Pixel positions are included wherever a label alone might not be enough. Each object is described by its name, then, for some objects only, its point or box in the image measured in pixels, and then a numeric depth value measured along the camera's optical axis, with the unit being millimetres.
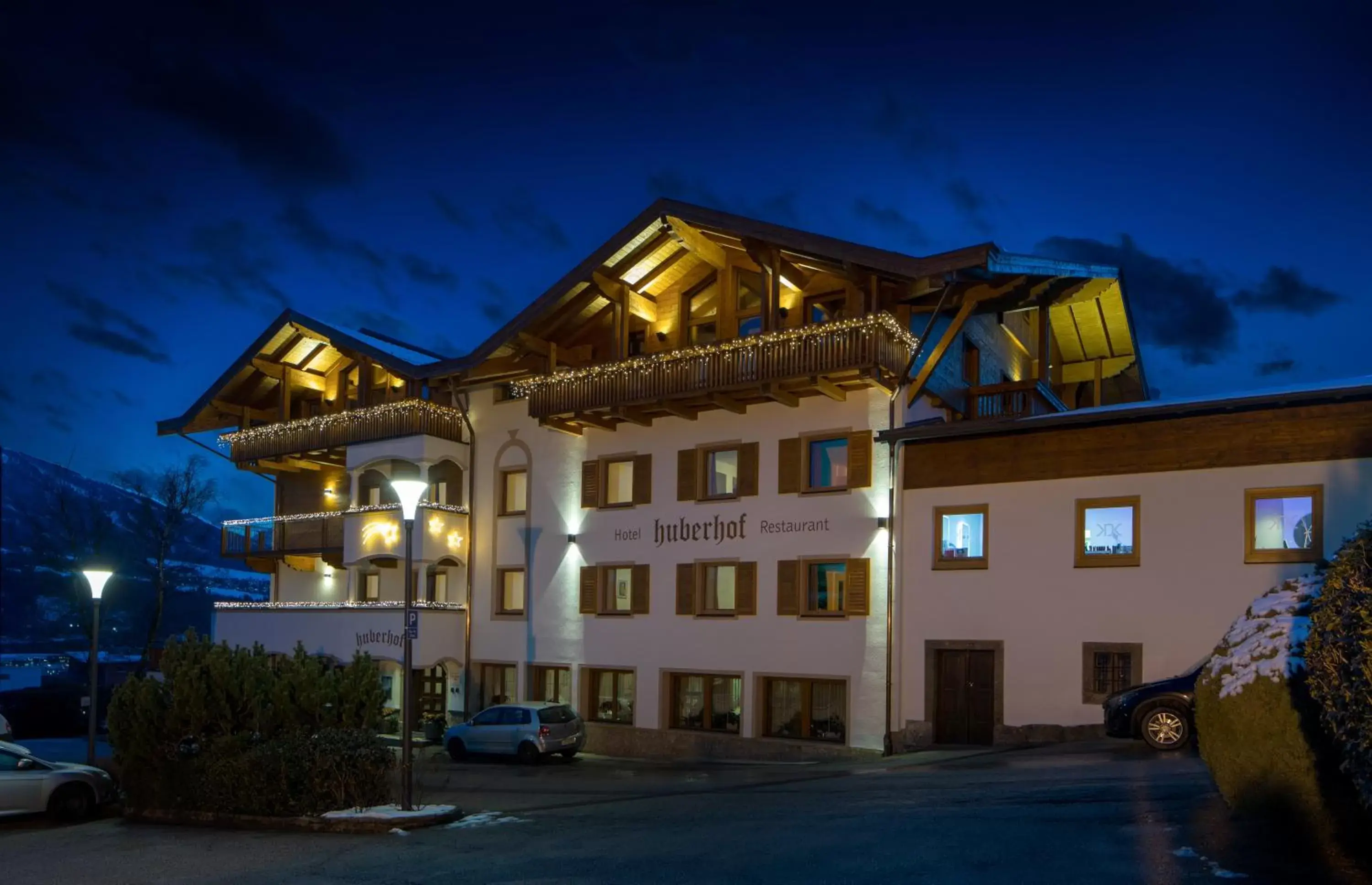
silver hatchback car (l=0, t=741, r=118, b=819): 19141
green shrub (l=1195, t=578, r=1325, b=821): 10336
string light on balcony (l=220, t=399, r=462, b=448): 33594
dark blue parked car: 19078
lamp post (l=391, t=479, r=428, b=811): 16719
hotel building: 22688
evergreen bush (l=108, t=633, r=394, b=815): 17109
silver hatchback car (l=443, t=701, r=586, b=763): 27781
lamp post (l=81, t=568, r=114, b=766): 22812
